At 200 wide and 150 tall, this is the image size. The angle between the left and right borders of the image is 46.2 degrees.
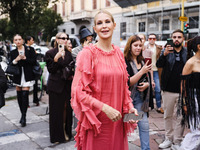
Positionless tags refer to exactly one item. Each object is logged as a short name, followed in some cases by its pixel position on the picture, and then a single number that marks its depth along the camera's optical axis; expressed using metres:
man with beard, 3.82
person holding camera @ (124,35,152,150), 3.31
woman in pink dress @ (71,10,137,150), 2.03
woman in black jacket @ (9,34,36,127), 5.04
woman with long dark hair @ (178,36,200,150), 2.94
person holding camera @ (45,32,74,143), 4.03
